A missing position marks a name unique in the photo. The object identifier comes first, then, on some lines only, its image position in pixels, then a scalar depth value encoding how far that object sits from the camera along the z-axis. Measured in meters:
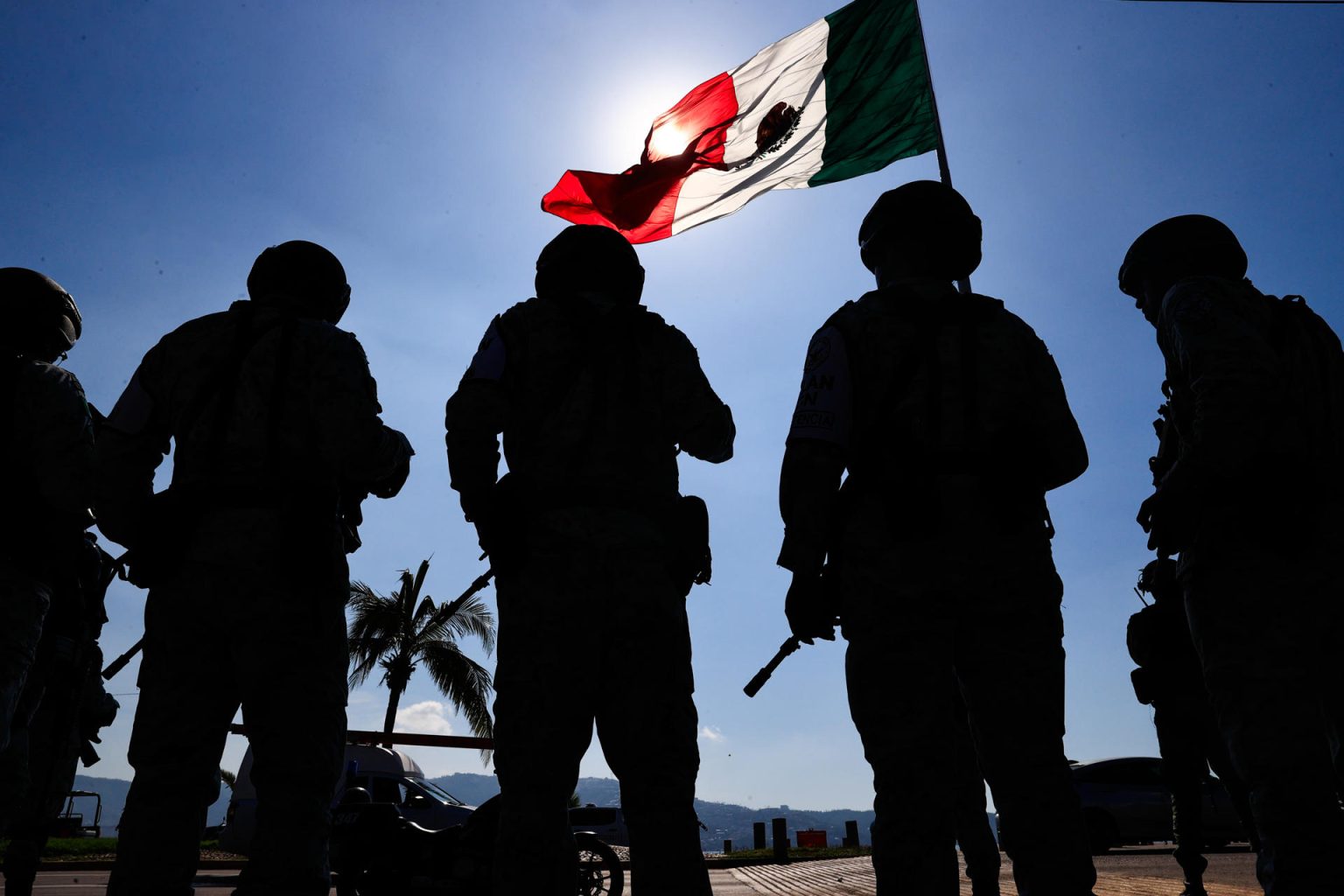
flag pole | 7.46
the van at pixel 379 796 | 15.57
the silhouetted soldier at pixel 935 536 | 2.20
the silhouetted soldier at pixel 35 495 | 3.13
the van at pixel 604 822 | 24.48
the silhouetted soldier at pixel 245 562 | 2.46
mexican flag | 8.64
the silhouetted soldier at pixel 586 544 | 2.41
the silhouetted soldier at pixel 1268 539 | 2.37
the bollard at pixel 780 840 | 15.43
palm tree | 27.03
